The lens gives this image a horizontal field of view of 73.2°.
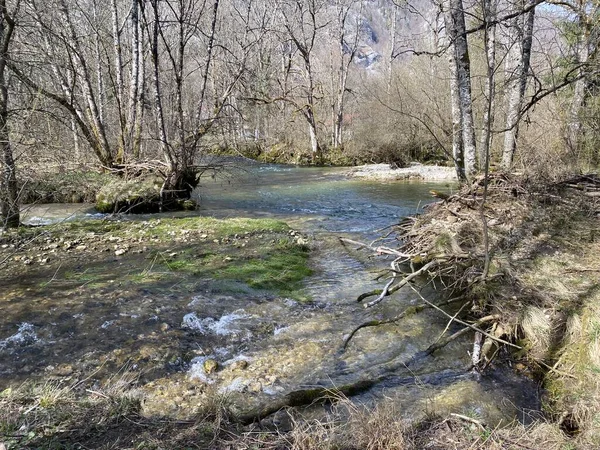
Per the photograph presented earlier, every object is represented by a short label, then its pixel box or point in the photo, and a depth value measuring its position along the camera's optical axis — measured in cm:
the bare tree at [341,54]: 2664
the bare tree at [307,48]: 2547
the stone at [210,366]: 368
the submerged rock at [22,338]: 384
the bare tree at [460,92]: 716
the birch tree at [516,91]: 959
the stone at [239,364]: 374
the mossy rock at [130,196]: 1048
